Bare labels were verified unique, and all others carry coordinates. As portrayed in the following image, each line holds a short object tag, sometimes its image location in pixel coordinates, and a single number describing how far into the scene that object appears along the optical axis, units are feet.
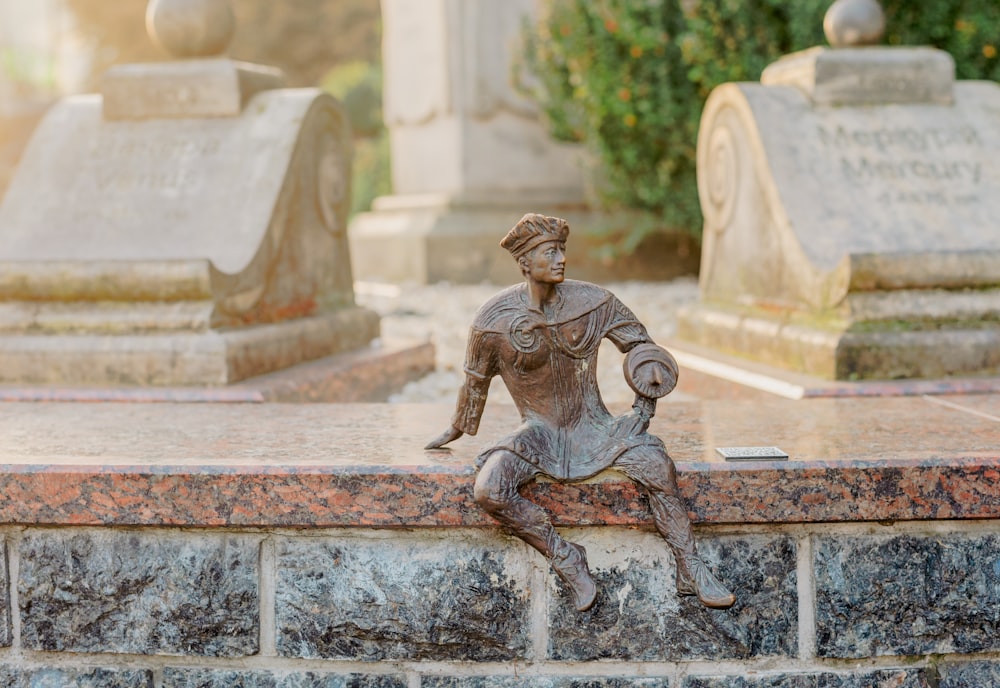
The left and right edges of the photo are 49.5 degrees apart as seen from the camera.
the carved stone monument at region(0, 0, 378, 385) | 11.21
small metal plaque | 6.88
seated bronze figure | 6.51
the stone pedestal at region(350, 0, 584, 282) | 30.22
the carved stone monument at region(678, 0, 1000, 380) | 11.17
